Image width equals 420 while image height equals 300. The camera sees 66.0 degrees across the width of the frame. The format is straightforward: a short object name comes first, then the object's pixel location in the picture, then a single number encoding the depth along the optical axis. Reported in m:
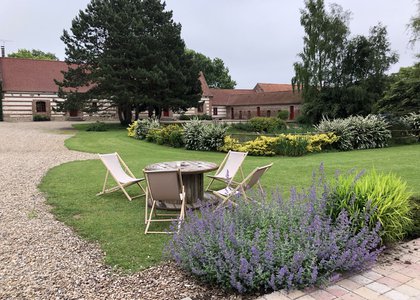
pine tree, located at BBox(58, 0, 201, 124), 21.58
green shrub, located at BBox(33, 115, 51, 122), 31.66
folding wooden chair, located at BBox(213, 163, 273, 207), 4.75
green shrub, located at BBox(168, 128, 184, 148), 14.77
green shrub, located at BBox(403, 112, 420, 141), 15.27
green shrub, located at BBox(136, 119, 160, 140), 17.88
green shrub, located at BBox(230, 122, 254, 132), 20.72
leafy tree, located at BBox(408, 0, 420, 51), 18.14
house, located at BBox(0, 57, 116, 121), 31.05
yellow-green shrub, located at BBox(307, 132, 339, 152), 12.43
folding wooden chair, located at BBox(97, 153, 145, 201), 5.82
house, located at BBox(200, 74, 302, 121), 37.56
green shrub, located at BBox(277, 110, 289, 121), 34.09
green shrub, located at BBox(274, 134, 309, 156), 11.73
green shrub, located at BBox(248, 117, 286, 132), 20.73
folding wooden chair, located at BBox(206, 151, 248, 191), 5.99
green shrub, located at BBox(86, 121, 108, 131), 22.59
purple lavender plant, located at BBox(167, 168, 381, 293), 2.60
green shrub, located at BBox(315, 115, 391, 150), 13.30
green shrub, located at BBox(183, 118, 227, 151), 13.27
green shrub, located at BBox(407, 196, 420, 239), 3.71
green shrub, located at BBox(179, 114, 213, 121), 34.91
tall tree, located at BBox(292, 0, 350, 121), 25.11
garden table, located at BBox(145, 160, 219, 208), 5.12
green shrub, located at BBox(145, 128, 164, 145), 15.91
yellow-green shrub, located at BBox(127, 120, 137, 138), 18.51
